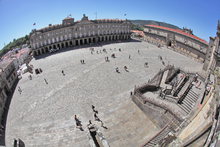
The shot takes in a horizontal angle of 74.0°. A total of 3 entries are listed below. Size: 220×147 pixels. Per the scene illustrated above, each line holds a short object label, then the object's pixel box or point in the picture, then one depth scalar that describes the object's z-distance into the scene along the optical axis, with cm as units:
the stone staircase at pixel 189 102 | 2038
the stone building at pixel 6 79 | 2562
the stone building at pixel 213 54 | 2969
